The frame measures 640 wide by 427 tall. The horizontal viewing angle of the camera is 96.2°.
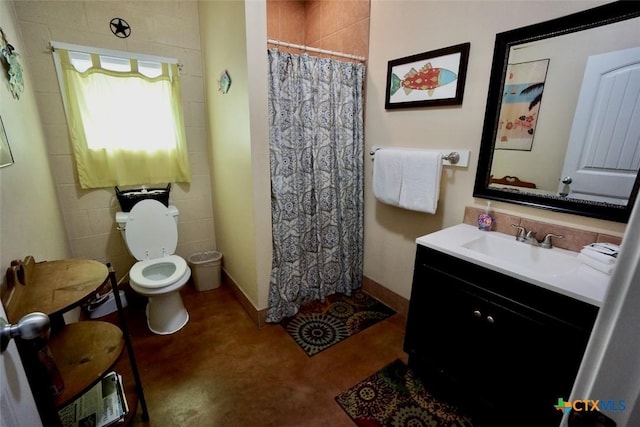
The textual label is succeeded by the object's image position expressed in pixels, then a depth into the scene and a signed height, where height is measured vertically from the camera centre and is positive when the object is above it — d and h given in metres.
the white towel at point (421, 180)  1.77 -0.23
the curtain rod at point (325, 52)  1.82 +0.60
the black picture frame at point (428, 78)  1.67 +0.40
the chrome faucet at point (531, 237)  1.42 -0.46
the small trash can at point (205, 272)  2.55 -1.17
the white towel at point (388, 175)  1.96 -0.22
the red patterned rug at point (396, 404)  1.43 -1.34
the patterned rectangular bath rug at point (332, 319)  1.98 -1.32
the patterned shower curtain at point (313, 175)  1.94 -0.25
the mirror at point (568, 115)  1.18 +0.14
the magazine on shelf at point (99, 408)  1.24 -1.19
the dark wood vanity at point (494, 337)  1.08 -0.83
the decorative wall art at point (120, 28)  2.10 +0.78
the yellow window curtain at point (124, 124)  2.06 +0.09
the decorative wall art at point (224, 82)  2.00 +0.39
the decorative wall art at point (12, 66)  1.36 +0.33
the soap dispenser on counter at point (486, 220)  1.62 -0.41
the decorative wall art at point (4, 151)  1.14 -0.07
